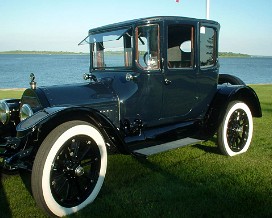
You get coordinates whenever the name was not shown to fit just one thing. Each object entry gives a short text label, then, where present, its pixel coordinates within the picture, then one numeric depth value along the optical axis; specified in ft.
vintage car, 11.12
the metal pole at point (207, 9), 39.42
